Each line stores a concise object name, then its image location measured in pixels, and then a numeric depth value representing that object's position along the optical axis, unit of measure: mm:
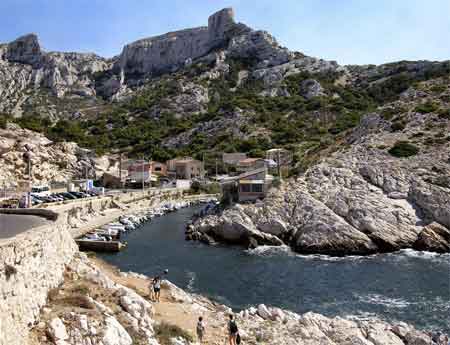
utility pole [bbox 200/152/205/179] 86031
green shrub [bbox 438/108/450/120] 51169
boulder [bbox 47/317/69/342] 11461
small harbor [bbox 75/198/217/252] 37656
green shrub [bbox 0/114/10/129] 69625
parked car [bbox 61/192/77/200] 53188
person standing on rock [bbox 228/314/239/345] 14977
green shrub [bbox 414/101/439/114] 53531
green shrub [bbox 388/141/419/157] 44969
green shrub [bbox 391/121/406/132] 51438
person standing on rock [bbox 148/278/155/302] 18977
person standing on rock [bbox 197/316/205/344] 15070
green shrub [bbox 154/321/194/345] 14002
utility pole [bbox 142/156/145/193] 73062
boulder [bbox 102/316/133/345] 12064
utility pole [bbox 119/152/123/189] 76300
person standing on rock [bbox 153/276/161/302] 19000
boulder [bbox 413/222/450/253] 34000
